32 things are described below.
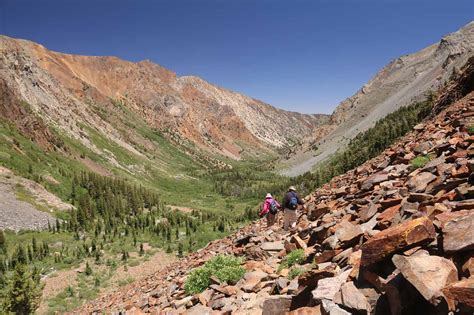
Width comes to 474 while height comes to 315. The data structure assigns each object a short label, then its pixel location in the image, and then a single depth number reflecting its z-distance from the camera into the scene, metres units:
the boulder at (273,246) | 11.38
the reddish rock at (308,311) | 6.43
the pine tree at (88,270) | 32.16
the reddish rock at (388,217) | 7.44
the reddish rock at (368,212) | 8.74
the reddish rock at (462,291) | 4.22
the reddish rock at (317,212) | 12.30
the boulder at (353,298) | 5.60
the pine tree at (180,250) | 39.39
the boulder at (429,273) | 4.74
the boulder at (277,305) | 7.19
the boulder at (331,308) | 5.70
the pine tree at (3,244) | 36.78
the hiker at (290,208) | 13.89
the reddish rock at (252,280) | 8.93
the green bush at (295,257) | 9.14
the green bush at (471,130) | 10.37
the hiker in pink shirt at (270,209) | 16.42
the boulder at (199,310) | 8.80
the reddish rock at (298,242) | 9.86
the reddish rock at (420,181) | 8.44
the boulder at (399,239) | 5.62
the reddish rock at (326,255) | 7.95
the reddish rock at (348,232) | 7.86
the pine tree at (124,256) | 36.88
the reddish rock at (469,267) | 4.75
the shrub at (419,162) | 10.32
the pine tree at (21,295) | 20.53
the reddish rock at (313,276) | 6.98
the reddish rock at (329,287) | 6.33
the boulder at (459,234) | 5.03
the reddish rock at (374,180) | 11.10
